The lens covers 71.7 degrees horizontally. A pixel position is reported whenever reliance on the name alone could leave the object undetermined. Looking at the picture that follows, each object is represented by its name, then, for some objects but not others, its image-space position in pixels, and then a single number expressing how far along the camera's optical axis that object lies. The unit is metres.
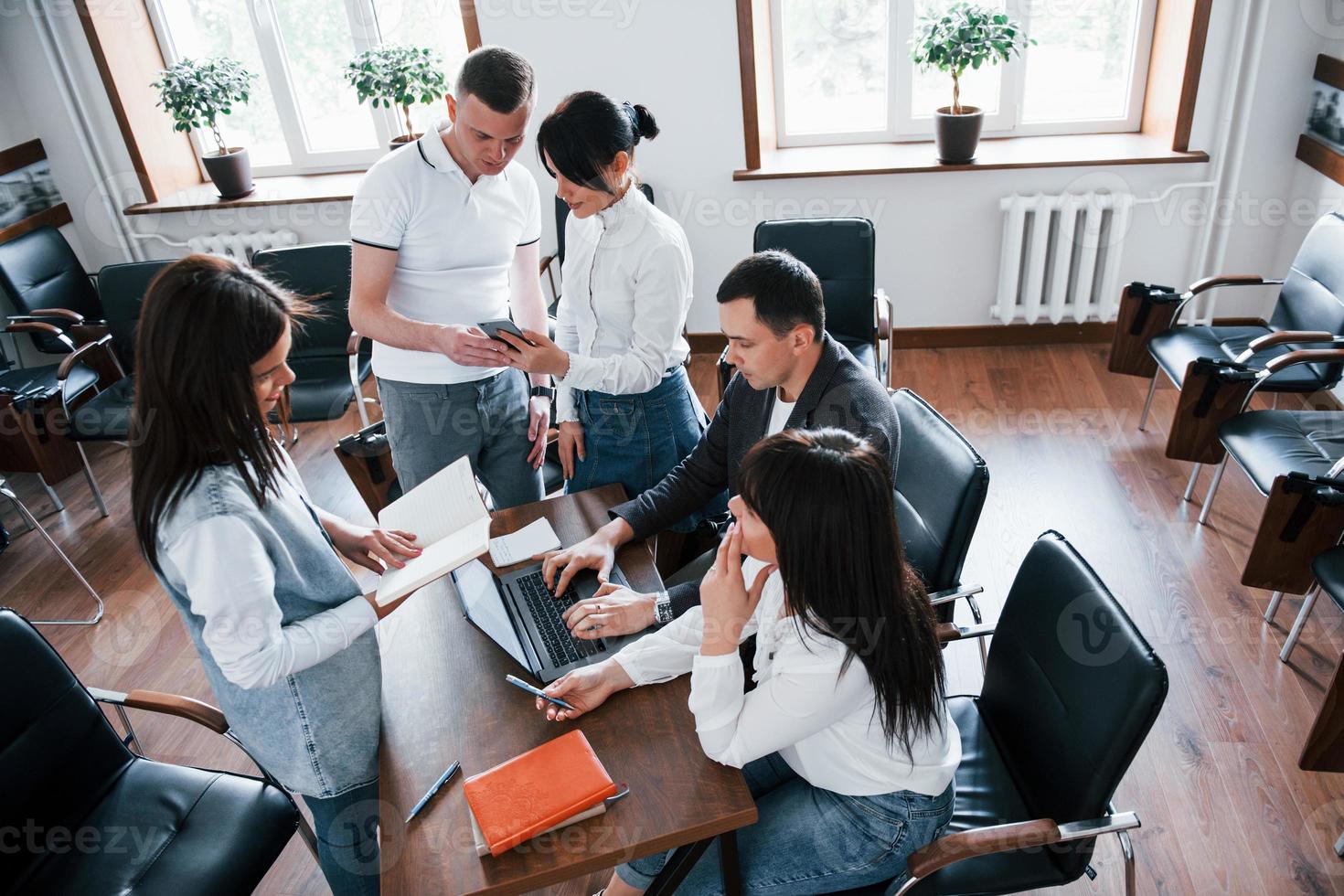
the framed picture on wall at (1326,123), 3.65
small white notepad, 2.01
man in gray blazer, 1.95
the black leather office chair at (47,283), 4.15
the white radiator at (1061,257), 4.19
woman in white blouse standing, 2.10
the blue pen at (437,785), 1.47
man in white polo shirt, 2.17
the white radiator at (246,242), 4.77
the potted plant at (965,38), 3.79
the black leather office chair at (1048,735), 1.47
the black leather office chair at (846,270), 3.47
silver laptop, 1.74
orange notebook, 1.40
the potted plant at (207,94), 4.29
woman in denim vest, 1.36
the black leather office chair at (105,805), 1.75
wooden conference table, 1.38
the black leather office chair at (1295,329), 3.08
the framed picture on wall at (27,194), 4.48
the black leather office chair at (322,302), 3.80
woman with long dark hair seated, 1.39
